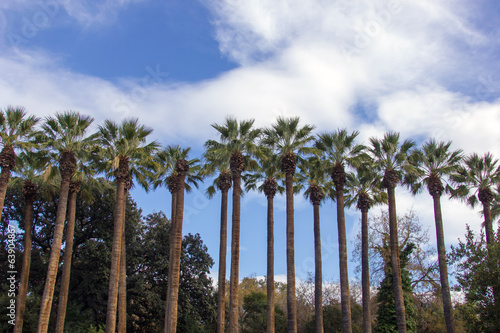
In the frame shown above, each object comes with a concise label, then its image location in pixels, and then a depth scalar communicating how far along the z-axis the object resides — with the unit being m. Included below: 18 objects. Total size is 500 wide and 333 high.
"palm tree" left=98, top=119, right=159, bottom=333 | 26.61
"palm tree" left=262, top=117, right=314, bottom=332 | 28.33
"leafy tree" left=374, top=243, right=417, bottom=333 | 32.62
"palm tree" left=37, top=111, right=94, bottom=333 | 26.05
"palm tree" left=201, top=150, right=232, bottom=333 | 29.95
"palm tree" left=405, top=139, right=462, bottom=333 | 32.53
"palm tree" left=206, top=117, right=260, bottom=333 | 28.40
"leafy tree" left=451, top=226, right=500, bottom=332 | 20.02
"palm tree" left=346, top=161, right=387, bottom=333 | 30.81
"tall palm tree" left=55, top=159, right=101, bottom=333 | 28.11
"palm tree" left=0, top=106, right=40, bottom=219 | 25.44
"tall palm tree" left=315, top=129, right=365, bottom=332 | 28.72
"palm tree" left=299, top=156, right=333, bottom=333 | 31.30
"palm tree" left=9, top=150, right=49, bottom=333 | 28.53
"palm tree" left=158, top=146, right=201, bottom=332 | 27.41
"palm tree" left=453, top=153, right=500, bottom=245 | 33.91
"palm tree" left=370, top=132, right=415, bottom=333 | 29.53
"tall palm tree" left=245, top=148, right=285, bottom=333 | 29.25
